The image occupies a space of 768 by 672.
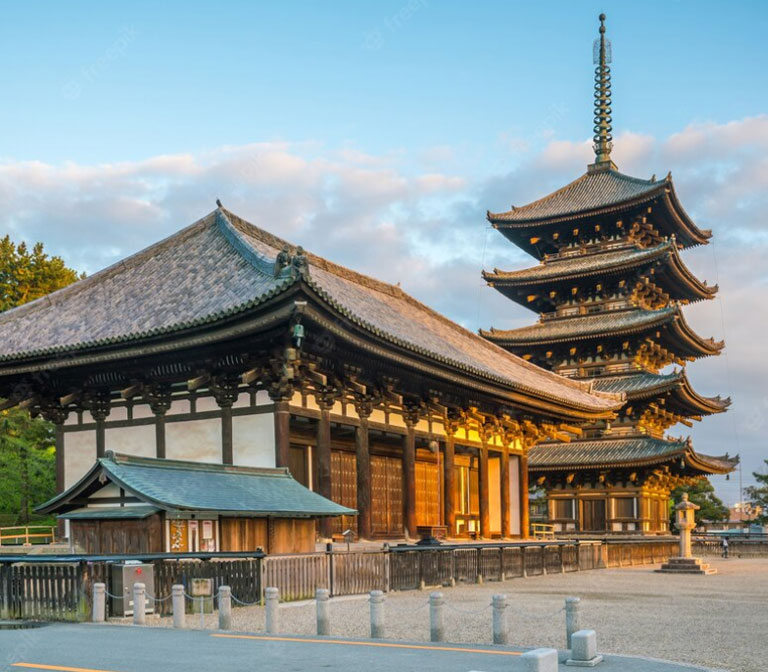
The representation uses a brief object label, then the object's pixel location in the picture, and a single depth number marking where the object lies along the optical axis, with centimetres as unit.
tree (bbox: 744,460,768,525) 7694
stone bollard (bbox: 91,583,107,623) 1711
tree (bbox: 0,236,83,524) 4750
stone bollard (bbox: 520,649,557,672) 983
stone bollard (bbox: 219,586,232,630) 1586
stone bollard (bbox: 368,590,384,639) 1463
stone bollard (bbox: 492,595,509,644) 1405
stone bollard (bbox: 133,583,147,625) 1661
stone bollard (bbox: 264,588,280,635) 1515
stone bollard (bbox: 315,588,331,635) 1505
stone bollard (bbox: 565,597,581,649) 1369
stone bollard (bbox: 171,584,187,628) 1619
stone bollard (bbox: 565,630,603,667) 1241
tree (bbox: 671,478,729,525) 7950
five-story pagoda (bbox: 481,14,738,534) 4909
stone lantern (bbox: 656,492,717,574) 3478
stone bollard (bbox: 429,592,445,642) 1427
